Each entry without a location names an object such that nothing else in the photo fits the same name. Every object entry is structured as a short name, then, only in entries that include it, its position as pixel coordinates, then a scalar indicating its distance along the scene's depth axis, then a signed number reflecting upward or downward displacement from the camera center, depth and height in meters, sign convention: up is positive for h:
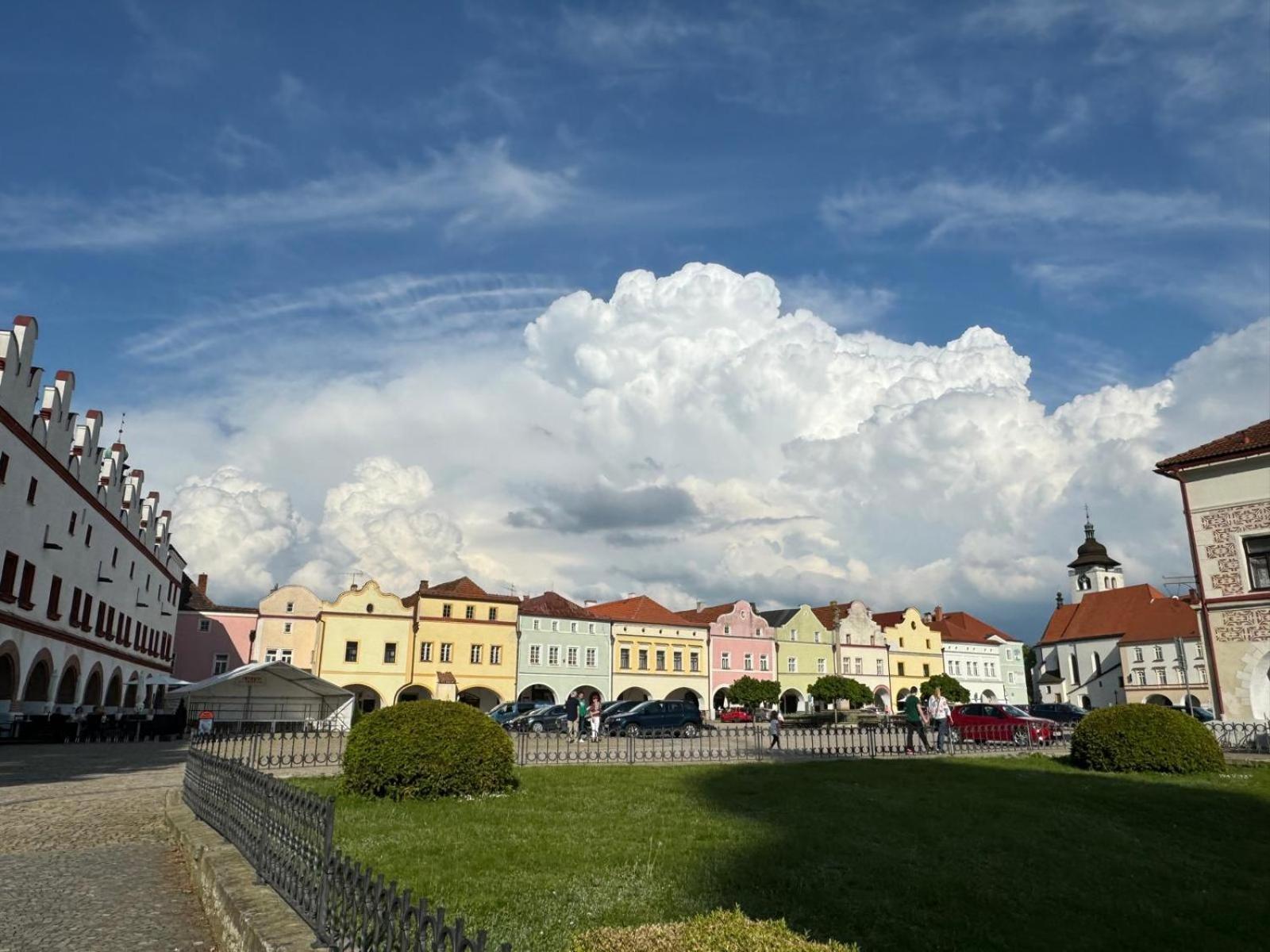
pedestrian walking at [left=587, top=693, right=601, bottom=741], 28.73 -0.78
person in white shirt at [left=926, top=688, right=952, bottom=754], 26.06 -0.62
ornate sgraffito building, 25.45 +4.14
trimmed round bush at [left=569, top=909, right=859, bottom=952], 3.70 -1.06
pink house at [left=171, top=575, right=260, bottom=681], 61.94 +3.52
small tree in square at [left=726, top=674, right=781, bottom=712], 61.62 +0.06
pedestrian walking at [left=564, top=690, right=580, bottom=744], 31.69 -0.83
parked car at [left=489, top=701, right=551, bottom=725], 43.33 -0.91
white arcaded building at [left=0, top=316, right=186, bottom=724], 29.02 +5.40
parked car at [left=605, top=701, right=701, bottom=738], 34.31 -1.01
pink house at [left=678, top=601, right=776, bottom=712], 70.94 +3.95
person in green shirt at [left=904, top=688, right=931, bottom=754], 25.19 -0.70
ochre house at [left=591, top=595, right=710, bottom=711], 66.81 +2.95
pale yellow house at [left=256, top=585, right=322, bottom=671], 58.84 +4.35
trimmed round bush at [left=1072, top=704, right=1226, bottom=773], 18.03 -0.99
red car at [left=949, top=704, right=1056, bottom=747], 28.08 -1.05
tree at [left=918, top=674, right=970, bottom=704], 67.94 +0.57
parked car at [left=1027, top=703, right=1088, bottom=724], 43.25 -0.86
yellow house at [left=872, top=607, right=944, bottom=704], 81.69 +4.24
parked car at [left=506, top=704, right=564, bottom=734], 36.88 -1.28
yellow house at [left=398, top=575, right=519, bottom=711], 59.53 +3.19
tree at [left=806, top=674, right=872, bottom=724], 62.97 +0.28
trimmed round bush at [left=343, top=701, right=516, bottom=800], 13.25 -0.97
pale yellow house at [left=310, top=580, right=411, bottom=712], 57.59 +3.09
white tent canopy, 34.03 -0.22
